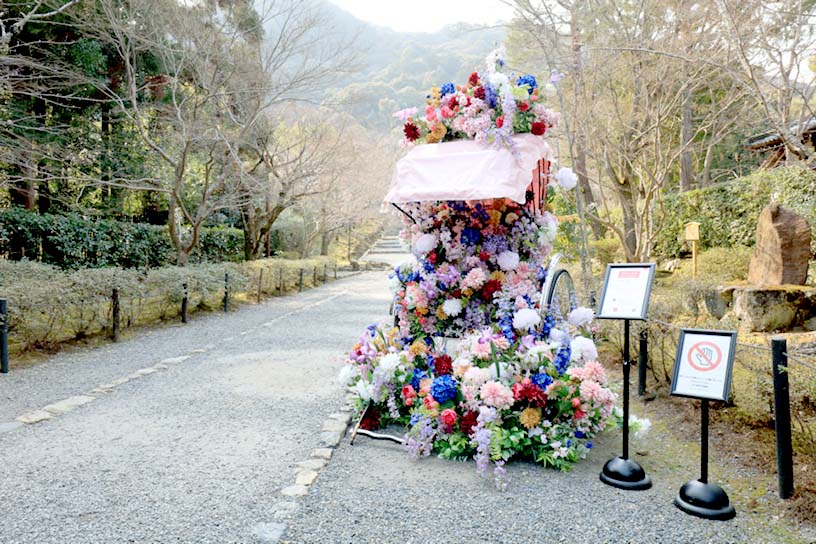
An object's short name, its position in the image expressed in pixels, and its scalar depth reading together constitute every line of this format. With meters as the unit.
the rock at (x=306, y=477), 3.11
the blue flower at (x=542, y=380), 3.46
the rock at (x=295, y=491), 2.95
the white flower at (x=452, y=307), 4.12
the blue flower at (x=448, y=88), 4.19
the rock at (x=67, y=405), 4.43
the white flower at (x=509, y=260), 4.07
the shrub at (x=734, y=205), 8.45
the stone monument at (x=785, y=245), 6.85
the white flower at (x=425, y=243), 4.27
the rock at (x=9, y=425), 3.96
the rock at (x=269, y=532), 2.48
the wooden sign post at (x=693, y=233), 9.22
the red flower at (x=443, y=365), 3.94
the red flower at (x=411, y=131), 4.28
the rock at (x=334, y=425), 4.03
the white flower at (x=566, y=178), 4.22
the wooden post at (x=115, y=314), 7.36
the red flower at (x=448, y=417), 3.51
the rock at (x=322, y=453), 3.52
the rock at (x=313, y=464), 3.34
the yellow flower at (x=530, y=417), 3.38
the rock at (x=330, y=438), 3.74
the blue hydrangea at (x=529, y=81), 4.00
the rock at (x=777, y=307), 6.59
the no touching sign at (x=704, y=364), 2.64
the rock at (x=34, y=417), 4.15
